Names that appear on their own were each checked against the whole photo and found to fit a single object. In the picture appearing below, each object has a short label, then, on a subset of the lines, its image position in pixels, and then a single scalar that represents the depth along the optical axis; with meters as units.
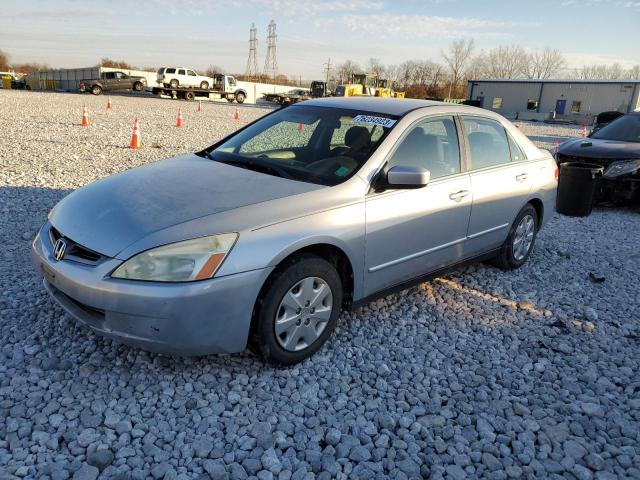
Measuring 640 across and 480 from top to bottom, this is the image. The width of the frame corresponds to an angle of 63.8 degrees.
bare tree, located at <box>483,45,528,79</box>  97.25
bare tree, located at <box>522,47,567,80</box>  98.38
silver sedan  2.75
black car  8.02
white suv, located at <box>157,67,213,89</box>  39.81
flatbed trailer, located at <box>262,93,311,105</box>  43.70
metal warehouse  40.91
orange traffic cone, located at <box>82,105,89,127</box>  15.87
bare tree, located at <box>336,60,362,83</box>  91.00
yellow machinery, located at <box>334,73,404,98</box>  35.03
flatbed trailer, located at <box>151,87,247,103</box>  39.34
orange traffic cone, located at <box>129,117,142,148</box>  11.71
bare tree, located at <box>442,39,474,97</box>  90.94
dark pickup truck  38.50
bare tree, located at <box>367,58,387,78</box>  96.38
